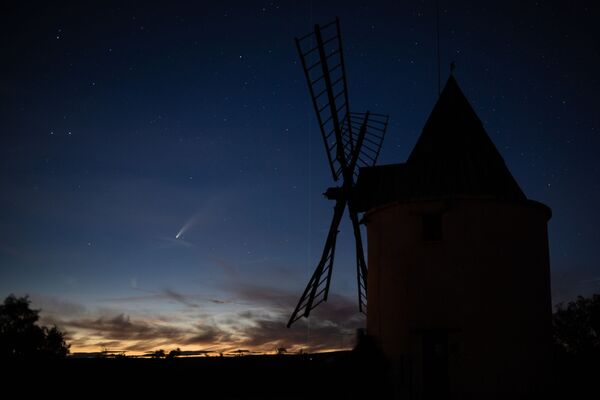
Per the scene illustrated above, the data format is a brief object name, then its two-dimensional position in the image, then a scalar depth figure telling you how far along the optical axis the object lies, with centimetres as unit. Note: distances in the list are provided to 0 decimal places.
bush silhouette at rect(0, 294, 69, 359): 3833
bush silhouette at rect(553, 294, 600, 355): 4066
